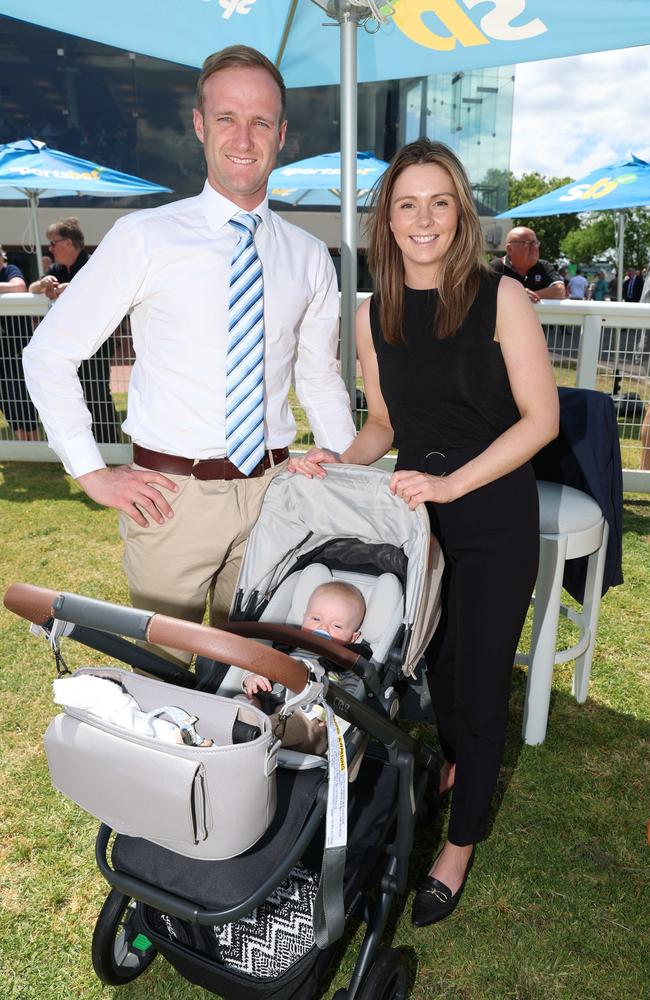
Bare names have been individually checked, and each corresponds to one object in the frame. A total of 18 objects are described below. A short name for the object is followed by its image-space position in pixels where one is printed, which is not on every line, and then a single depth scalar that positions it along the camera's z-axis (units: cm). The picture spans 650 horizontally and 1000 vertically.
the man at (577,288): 1952
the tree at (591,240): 4849
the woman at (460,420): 214
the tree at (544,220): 4772
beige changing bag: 150
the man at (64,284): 668
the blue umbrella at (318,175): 1132
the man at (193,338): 217
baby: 231
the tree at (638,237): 4494
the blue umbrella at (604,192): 1009
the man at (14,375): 691
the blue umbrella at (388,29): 321
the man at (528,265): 768
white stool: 312
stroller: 152
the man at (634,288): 1564
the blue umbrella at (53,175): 945
